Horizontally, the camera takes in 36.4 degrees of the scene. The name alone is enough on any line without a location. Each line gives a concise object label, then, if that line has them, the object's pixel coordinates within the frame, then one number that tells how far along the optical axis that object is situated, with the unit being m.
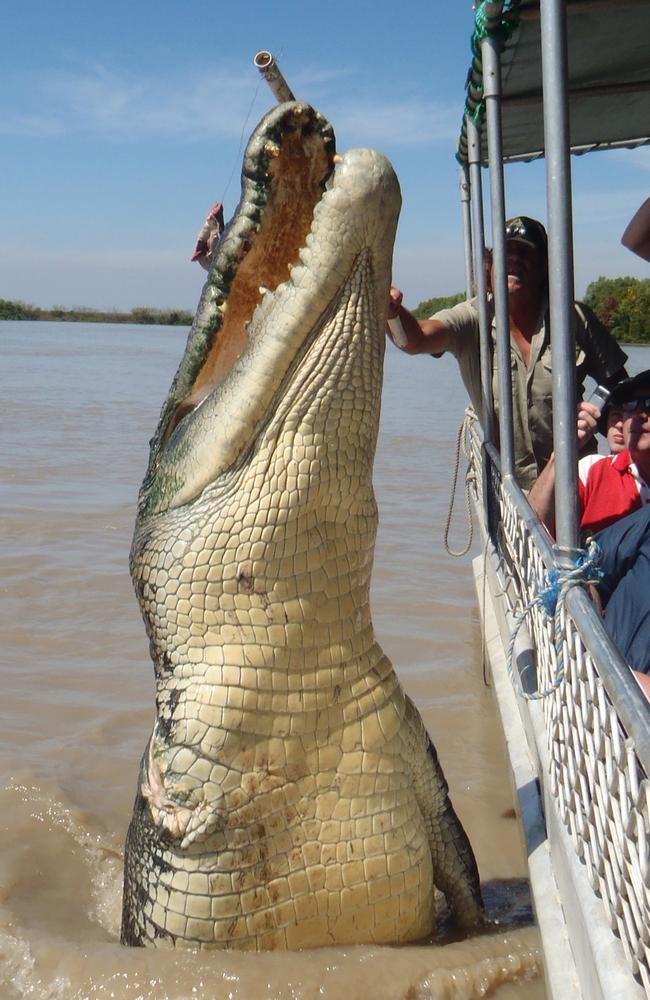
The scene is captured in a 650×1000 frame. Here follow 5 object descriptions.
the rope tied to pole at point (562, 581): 1.83
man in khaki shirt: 4.01
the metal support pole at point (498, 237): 2.89
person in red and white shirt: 3.04
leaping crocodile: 1.86
